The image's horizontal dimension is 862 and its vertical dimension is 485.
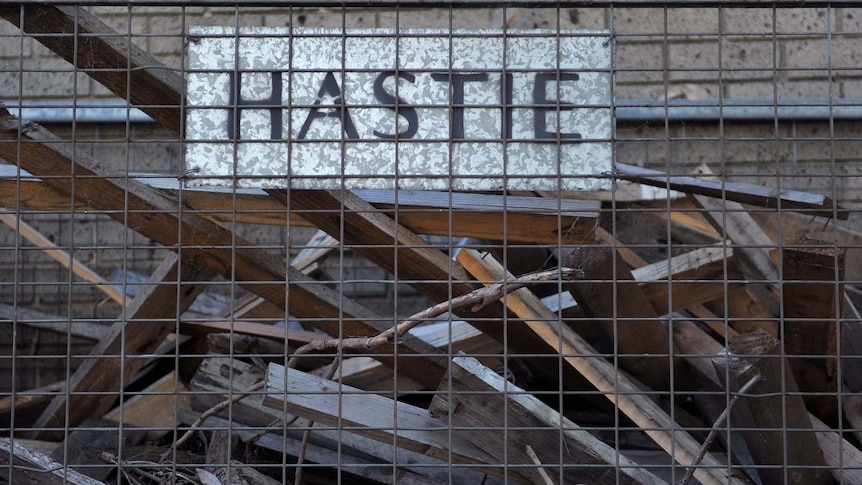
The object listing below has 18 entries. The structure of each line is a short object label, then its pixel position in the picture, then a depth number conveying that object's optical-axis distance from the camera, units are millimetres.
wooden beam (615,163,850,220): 6695
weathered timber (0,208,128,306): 8523
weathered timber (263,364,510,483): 5316
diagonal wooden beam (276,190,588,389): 5496
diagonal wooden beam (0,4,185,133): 5070
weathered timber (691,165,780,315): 7051
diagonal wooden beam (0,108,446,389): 5559
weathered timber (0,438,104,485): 5016
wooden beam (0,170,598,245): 5586
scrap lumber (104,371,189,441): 7102
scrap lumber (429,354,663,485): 5320
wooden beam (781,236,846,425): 5848
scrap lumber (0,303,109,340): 8422
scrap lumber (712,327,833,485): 5441
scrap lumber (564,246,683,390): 5875
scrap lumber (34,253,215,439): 6672
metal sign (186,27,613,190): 4766
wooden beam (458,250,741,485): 5672
